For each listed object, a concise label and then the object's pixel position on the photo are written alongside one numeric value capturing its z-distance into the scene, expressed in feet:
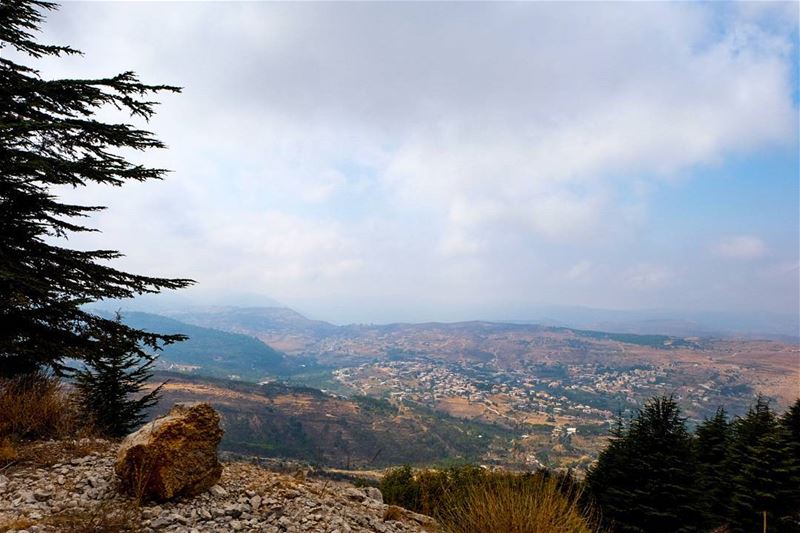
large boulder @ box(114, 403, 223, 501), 17.95
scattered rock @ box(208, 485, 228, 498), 19.94
